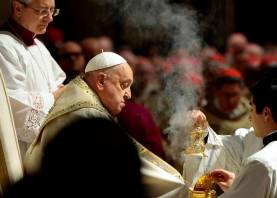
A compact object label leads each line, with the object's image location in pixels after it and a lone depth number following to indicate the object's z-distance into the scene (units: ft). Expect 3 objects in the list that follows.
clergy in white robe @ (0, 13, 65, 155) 23.67
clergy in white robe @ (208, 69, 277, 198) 18.84
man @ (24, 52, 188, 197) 21.56
